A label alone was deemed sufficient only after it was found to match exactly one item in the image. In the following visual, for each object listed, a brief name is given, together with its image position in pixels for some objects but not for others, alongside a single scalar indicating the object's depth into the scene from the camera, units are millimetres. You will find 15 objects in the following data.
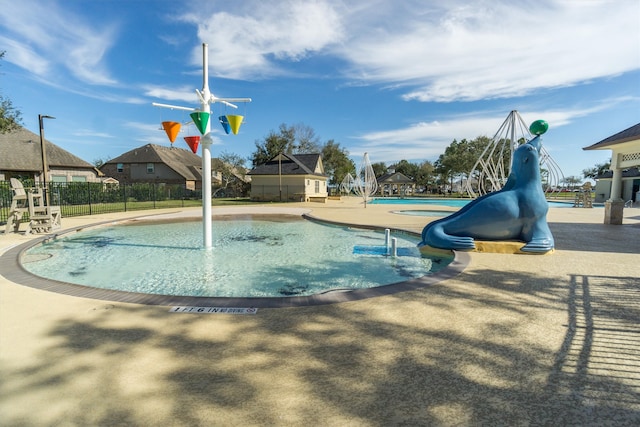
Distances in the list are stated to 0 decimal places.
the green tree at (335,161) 52750
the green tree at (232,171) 40219
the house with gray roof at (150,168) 39719
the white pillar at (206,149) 8375
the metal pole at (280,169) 32319
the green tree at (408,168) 71062
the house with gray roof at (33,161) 25391
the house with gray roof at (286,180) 33000
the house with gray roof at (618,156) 12977
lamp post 15211
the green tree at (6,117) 14891
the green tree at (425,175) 65688
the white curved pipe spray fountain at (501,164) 13445
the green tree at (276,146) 44562
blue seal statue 8008
